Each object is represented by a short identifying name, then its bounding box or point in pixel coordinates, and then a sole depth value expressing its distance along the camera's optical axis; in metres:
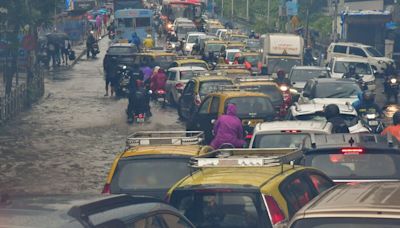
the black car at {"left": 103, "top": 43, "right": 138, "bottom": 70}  49.28
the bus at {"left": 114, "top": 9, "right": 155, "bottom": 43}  76.56
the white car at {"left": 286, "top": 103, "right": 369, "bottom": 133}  21.20
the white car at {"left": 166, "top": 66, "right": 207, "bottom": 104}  37.72
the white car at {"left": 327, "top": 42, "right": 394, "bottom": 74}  53.62
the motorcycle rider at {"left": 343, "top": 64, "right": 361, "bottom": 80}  41.03
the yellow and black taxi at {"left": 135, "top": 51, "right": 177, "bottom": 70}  45.66
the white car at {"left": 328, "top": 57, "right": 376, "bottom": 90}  43.81
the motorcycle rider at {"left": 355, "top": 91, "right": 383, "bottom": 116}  27.33
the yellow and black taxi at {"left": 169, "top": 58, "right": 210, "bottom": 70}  41.78
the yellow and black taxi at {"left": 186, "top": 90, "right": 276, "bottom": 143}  24.19
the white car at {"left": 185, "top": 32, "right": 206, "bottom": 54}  67.69
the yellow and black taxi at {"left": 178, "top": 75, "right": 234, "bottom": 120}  31.95
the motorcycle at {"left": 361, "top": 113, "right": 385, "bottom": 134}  21.28
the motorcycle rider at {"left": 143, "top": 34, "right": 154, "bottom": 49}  63.50
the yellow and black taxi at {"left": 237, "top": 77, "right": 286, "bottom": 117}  29.35
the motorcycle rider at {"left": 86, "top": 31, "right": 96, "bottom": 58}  66.56
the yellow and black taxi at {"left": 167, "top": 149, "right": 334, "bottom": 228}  9.60
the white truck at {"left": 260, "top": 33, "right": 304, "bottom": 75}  45.59
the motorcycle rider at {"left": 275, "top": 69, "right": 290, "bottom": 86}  36.38
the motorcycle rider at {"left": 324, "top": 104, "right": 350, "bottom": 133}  18.53
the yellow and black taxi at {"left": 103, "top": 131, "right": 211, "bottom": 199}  12.96
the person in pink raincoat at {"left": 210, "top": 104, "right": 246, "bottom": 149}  18.95
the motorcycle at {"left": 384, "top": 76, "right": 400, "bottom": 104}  41.59
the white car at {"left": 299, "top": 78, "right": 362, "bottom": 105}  29.27
